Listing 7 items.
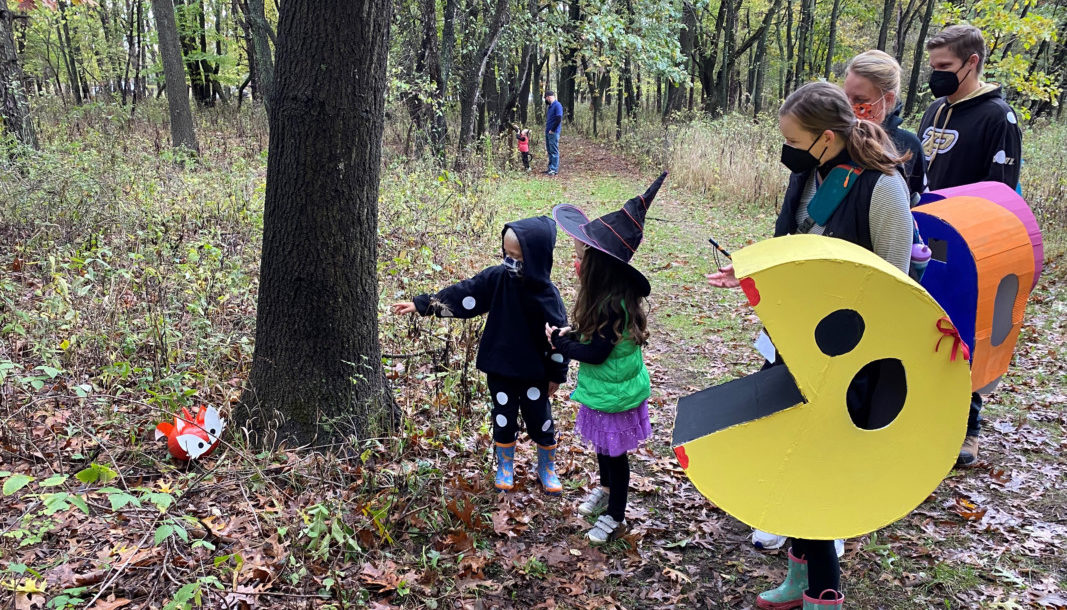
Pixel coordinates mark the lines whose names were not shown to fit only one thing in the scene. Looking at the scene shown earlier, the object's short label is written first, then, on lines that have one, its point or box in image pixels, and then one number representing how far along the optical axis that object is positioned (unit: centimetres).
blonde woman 319
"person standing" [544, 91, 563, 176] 1708
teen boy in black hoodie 397
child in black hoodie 353
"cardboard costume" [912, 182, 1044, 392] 303
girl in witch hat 315
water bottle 277
